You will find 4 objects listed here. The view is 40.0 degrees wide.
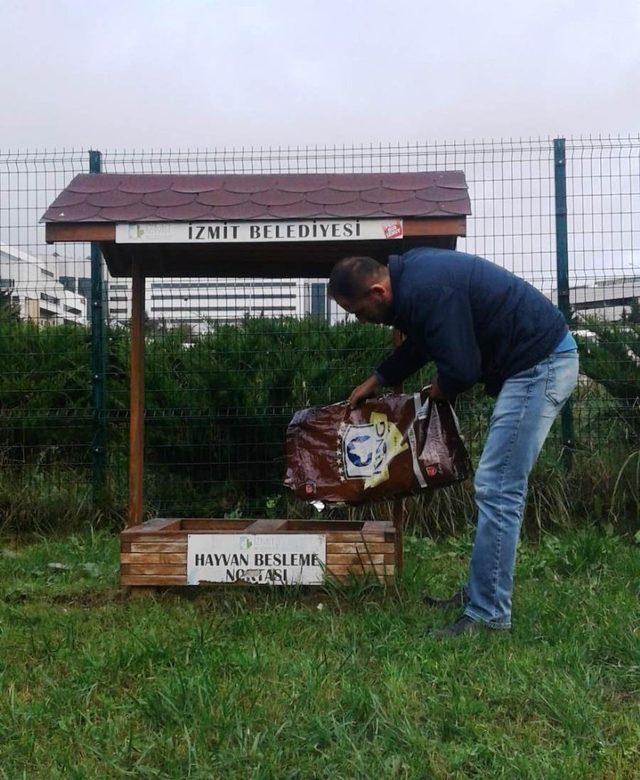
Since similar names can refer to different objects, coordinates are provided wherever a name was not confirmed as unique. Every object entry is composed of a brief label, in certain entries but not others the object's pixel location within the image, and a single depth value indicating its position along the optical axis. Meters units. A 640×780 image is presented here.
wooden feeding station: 4.52
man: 3.75
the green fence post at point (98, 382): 6.92
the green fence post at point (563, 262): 6.76
